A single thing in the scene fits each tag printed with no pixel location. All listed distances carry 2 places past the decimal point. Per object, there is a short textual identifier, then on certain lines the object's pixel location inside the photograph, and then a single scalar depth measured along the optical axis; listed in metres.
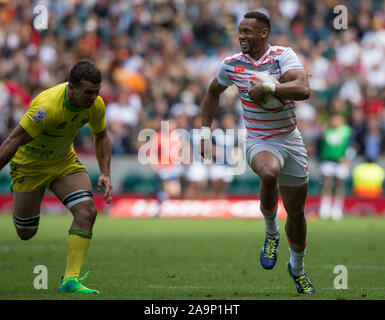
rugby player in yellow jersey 16.17
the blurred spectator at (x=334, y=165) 41.53
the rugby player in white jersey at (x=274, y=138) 16.64
